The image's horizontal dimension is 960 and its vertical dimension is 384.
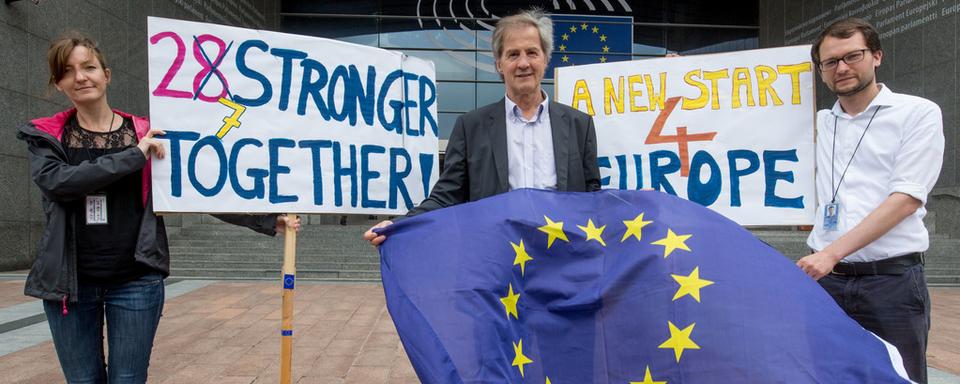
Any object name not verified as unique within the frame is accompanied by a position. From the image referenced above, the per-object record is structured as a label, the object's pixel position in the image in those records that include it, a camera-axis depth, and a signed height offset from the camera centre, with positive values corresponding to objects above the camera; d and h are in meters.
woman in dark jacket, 2.28 -0.16
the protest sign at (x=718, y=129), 3.14 +0.27
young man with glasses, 2.23 -0.05
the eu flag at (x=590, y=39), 20.36 +4.55
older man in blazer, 2.51 +0.17
